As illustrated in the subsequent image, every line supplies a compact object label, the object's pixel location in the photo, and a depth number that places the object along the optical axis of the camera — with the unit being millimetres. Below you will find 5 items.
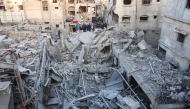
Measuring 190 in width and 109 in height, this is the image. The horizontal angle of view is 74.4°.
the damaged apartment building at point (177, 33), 9463
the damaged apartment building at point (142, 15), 16989
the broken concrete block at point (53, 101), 8536
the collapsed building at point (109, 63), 7053
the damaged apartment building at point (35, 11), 21279
